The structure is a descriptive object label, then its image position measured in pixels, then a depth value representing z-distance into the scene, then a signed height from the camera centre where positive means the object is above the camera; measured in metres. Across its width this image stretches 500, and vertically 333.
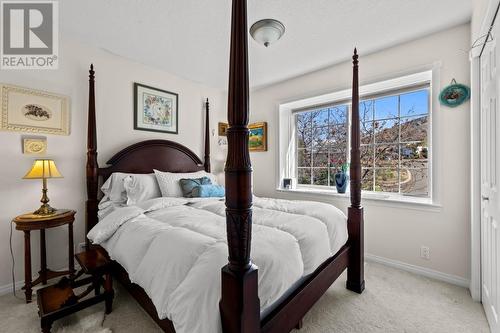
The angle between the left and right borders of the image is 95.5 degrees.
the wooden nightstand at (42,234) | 1.91 -0.61
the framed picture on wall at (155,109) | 2.95 +0.79
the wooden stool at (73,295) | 1.51 -0.95
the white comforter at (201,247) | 1.02 -0.49
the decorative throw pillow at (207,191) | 2.65 -0.30
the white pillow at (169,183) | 2.68 -0.20
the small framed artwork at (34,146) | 2.13 +0.20
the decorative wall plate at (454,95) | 2.11 +0.68
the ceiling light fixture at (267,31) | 2.04 +1.27
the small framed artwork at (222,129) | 4.05 +0.68
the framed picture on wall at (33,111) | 2.05 +0.54
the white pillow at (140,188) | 2.43 -0.23
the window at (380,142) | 2.66 +0.33
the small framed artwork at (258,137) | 3.87 +0.52
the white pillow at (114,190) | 2.42 -0.25
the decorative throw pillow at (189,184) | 2.73 -0.21
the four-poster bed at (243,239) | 0.87 -0.41
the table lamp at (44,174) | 1.97 -0.06
